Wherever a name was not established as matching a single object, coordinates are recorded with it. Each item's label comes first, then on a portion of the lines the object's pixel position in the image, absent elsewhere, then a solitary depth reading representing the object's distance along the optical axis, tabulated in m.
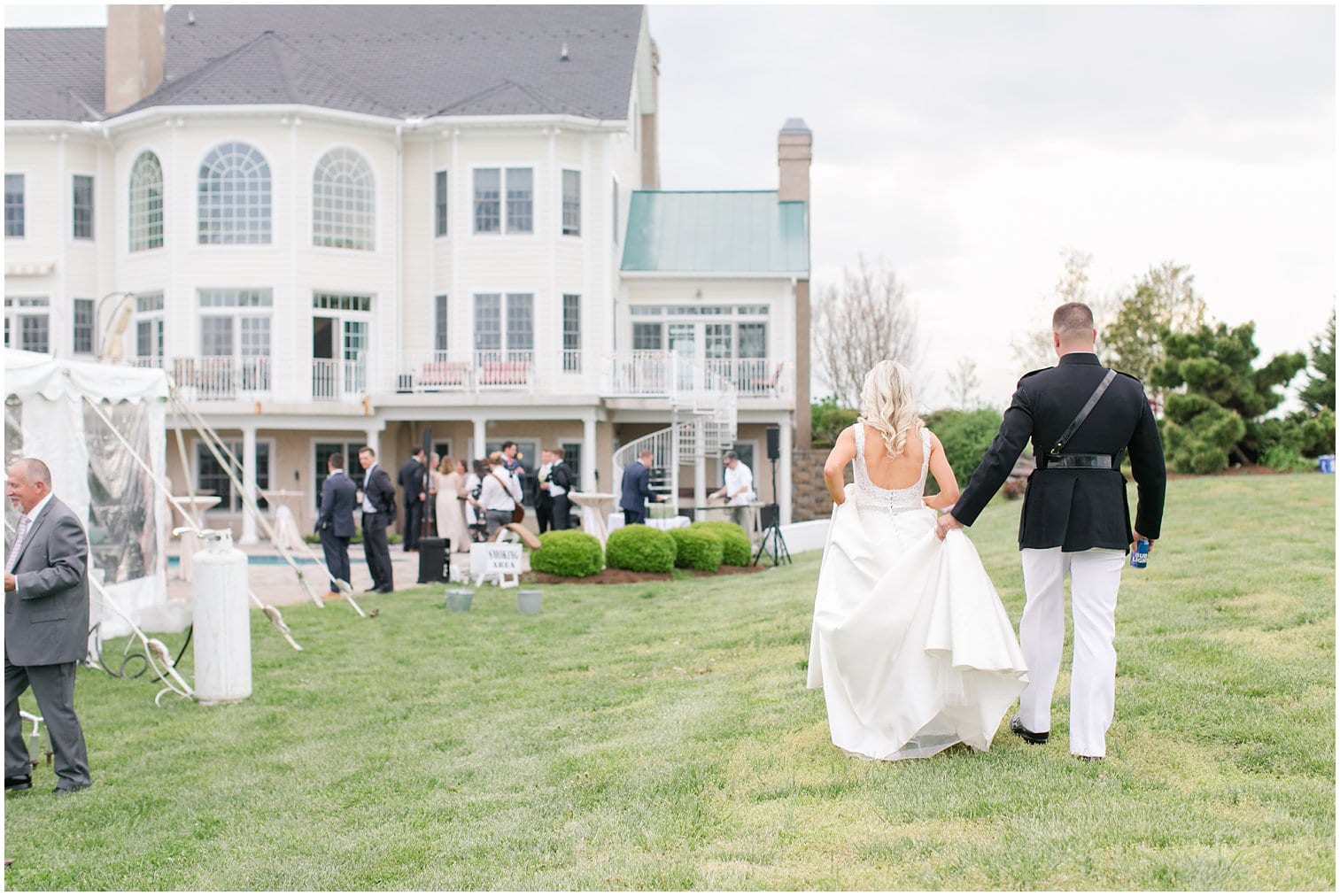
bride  5.79
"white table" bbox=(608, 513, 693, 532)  20.56
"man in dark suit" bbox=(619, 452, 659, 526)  20.34
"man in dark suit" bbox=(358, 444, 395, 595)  16.17
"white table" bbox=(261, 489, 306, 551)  20.62
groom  5.72
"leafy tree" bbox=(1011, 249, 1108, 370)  41.94
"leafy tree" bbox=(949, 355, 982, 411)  48.44
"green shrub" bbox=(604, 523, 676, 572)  17.97
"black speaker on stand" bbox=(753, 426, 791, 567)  19.88
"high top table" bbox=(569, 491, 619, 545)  20.39
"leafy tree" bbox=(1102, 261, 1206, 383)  35.28
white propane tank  10.18
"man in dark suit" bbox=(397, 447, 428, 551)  21.55
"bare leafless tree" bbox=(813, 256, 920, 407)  48.97
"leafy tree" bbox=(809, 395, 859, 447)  33.81
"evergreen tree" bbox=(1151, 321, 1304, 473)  23.20
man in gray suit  7.49
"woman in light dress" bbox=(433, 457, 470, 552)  21.94
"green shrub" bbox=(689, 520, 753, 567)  19.16
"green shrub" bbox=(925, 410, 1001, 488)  30.53
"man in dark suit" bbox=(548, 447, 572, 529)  21.72
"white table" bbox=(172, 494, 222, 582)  17.94
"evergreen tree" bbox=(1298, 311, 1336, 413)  33.62
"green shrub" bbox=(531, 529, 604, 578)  17.59
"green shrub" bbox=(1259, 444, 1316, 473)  23.20
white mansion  26.97
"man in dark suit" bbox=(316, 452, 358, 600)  15.88
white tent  11.24
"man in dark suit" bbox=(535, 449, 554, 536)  22.08
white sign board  16.83
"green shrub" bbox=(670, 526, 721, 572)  18.61
